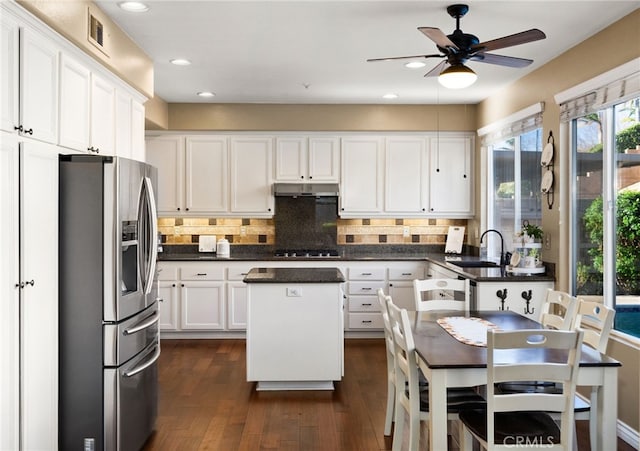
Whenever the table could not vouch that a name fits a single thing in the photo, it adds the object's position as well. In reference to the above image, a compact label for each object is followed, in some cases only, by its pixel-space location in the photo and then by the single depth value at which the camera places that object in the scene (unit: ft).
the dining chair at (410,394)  8.95
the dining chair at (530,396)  7.35
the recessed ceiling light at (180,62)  15.05
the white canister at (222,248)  21.04
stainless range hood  20.76
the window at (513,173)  16.47
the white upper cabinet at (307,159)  21.16
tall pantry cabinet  7.88
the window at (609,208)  11.84
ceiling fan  9.50
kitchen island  14.06
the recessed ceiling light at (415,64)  15.16
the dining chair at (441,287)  12.59
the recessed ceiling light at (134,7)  11.00
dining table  7.93
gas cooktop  21.21
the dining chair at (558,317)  10.31
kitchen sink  18.15
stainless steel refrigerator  9.51
